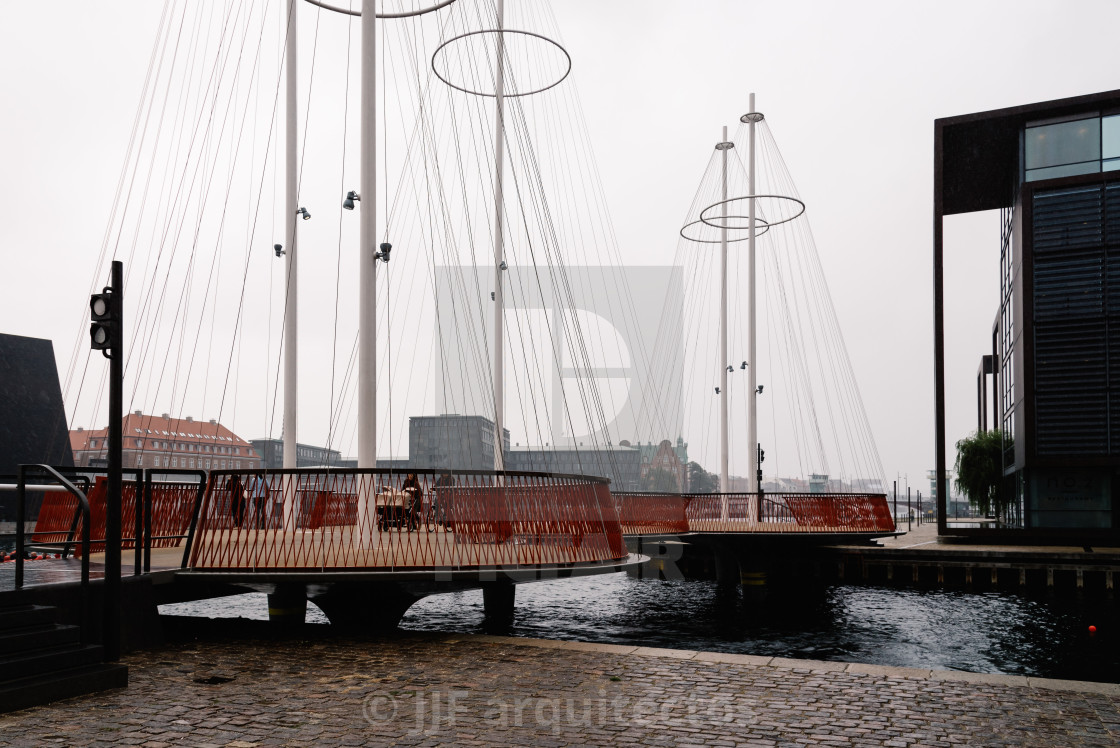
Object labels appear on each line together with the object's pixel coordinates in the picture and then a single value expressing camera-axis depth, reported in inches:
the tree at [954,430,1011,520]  1957.4
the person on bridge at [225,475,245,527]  433.4
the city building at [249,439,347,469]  2928.2
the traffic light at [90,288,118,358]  331.3
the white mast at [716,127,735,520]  1282.0
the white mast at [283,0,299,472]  698.2
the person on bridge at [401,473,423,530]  439.8
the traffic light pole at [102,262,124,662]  331.0
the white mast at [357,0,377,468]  504.7
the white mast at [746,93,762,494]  1295.5
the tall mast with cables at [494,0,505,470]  888.3
